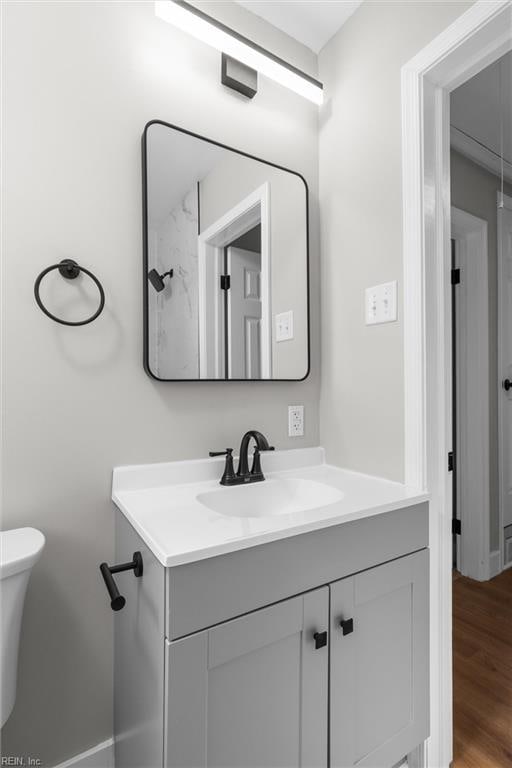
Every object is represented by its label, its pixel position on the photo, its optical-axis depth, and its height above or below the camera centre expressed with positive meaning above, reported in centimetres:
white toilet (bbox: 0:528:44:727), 84 -45
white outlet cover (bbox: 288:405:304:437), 151 -11
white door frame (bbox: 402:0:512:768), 119 +17
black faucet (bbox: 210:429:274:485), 126 -24
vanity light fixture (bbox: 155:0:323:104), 118 +110
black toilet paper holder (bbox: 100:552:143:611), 82 -41
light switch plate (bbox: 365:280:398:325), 127 +28
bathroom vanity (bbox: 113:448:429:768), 77 -53
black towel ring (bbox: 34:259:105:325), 105 +31
